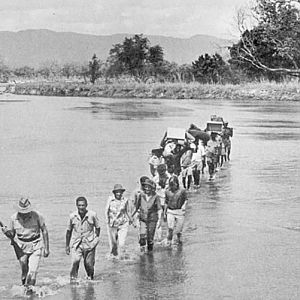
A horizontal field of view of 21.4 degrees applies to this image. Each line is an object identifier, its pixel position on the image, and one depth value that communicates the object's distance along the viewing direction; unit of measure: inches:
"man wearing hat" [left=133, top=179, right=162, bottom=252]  524.7
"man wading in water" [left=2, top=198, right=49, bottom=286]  431.8
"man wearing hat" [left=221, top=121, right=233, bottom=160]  1015.6
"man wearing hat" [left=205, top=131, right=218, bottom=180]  866.1
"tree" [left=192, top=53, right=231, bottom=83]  3752.5
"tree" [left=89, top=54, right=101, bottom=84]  4197.8
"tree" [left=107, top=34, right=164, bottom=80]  4158.5
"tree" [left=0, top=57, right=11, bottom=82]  6048.2
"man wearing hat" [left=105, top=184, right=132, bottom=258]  501.4
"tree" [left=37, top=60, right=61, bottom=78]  6048.2
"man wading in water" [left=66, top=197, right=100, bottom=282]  450.6
